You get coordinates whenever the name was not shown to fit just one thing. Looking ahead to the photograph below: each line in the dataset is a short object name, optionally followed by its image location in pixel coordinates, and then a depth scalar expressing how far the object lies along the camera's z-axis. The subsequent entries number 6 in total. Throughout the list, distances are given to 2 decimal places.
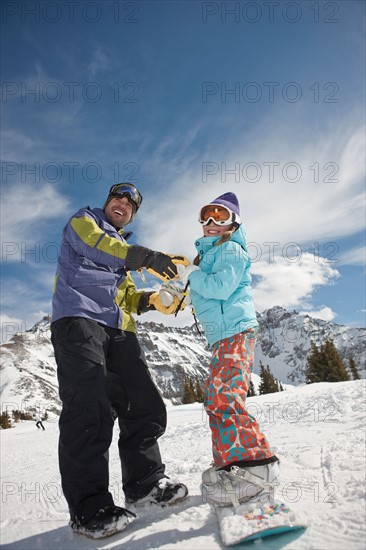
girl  2.69
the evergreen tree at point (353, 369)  55.80
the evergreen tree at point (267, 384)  56.16
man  2.81
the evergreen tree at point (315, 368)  42.19
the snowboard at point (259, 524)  2.06
